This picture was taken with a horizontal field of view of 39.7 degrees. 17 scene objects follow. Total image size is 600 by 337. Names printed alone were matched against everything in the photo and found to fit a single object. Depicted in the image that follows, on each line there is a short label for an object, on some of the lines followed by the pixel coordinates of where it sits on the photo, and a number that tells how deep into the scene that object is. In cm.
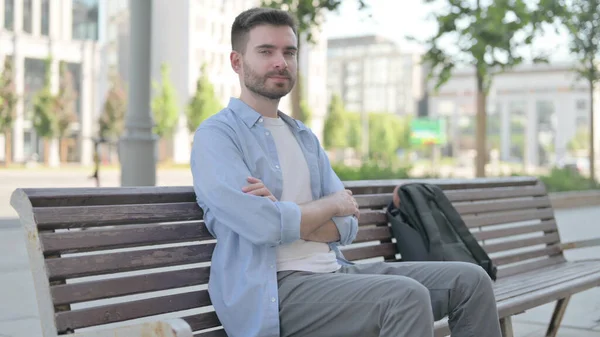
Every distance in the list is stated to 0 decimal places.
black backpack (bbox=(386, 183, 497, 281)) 384
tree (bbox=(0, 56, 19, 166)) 4456
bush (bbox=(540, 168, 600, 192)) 2191
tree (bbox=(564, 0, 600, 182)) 2162
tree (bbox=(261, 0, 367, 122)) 1333
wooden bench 248
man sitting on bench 262
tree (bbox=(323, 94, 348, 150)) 7225
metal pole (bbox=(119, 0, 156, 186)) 838
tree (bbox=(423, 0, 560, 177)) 1447
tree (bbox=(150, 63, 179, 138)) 5572
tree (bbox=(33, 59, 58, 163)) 4747
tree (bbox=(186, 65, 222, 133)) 5625
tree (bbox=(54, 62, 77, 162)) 4850
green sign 5128
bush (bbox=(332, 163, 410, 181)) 1931
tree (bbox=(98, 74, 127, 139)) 5391
